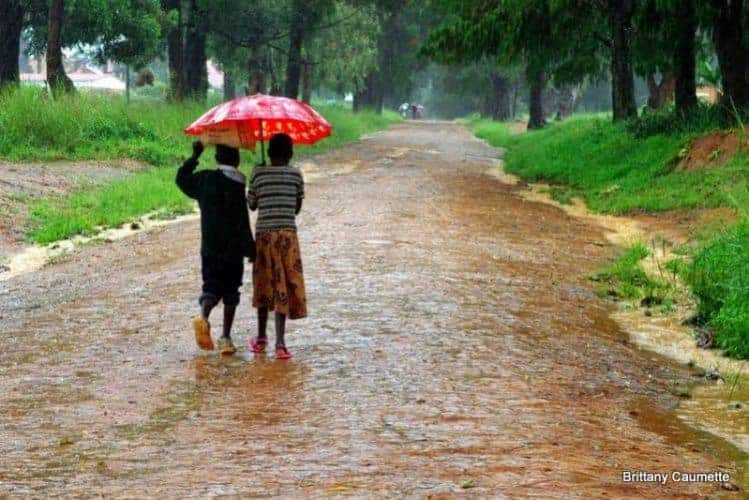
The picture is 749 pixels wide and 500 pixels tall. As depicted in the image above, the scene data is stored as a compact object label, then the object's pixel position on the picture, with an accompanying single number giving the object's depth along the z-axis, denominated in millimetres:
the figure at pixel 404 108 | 105125
